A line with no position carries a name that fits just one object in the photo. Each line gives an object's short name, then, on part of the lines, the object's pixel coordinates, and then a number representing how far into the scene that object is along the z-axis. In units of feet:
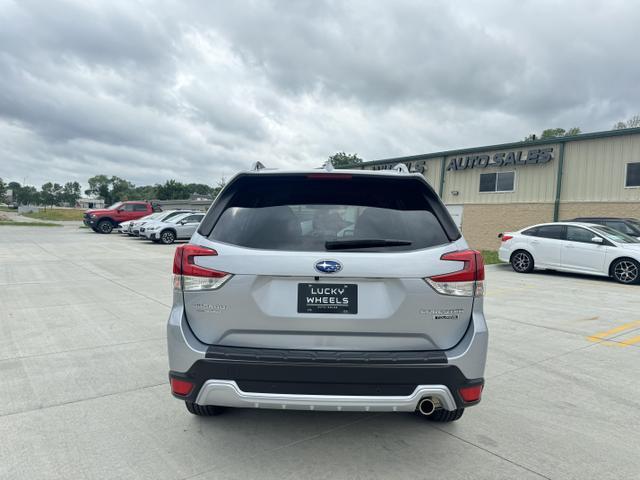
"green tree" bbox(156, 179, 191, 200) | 341.95
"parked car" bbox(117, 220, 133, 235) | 81.76
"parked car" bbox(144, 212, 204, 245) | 67.56
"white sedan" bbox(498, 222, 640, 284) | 33.86
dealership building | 55.93
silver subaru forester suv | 7.78
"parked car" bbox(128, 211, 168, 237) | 73.09
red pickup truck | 87.56
